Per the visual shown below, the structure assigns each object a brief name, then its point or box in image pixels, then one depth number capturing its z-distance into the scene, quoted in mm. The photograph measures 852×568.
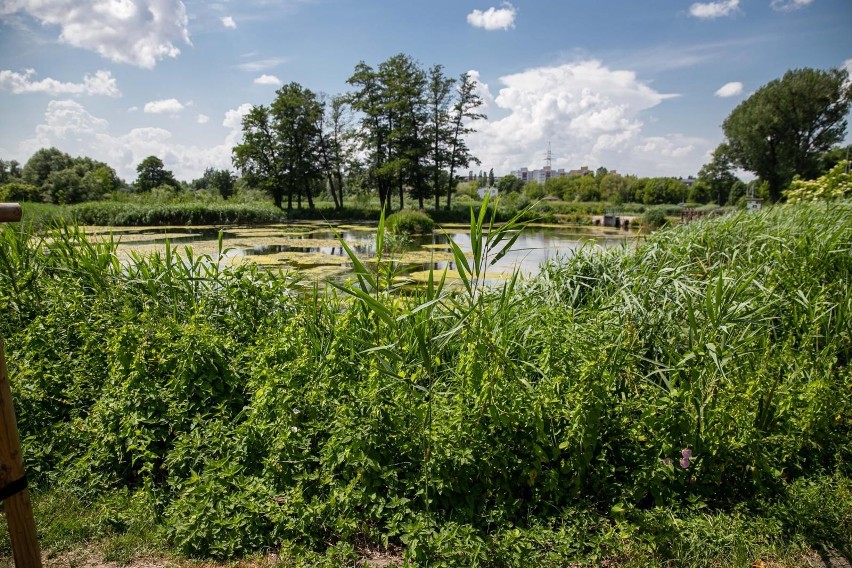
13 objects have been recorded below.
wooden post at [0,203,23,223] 1724
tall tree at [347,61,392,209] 37406
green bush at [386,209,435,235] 20109
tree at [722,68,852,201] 39625
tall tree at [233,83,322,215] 37062
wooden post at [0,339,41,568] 1662
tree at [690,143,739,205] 50919
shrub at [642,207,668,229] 27112
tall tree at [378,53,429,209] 36688
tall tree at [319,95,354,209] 39312
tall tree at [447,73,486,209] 38625
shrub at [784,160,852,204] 9250
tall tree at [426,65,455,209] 38344
